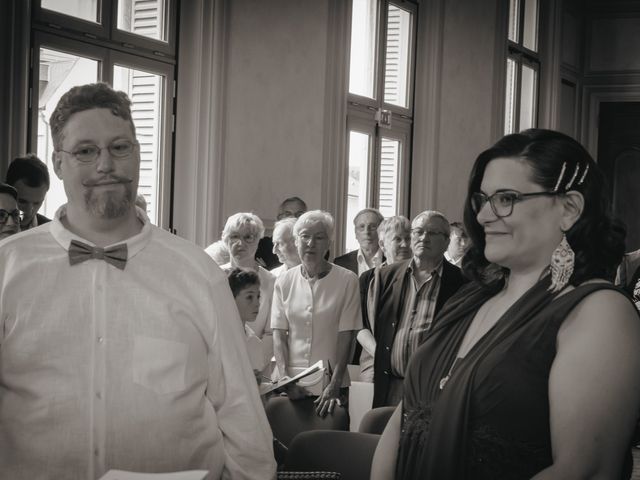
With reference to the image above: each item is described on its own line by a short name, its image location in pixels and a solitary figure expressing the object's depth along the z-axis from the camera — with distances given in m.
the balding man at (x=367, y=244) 6.16
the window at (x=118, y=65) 5.52
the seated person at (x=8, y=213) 3.14
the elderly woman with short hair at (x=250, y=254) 4.82
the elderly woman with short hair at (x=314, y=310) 4.60
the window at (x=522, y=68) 12.08
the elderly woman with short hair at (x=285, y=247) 5.40
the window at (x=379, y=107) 8.80
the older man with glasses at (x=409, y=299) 4.20
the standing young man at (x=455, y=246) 7.16
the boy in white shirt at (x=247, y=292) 3.86
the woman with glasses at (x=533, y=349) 1.74
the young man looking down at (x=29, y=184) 4.16
